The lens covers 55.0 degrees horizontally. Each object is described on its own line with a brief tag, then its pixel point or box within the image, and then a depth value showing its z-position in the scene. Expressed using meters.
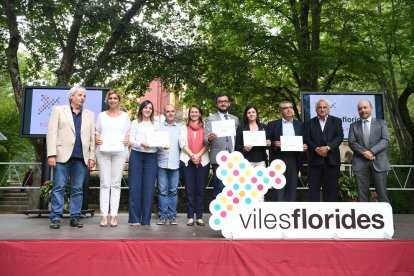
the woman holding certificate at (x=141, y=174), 4.54
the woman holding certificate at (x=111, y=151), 4.38
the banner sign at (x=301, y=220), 3.43
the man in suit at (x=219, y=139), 4.73
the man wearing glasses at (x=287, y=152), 4.60
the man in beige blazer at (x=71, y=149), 4.18
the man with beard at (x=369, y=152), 4.47
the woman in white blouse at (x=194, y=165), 4.72
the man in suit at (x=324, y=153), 4.56
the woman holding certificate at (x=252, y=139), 4.47
